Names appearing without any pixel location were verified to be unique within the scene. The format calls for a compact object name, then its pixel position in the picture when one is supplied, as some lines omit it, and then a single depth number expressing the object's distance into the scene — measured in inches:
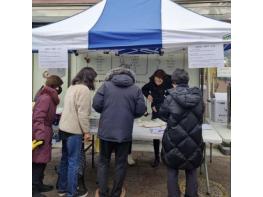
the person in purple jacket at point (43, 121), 161.0
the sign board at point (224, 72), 337.7
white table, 168.7
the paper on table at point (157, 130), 183.0
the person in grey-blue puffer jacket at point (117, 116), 155.9
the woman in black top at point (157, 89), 224.1
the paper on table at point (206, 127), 198.0
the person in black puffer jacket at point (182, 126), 145.3
